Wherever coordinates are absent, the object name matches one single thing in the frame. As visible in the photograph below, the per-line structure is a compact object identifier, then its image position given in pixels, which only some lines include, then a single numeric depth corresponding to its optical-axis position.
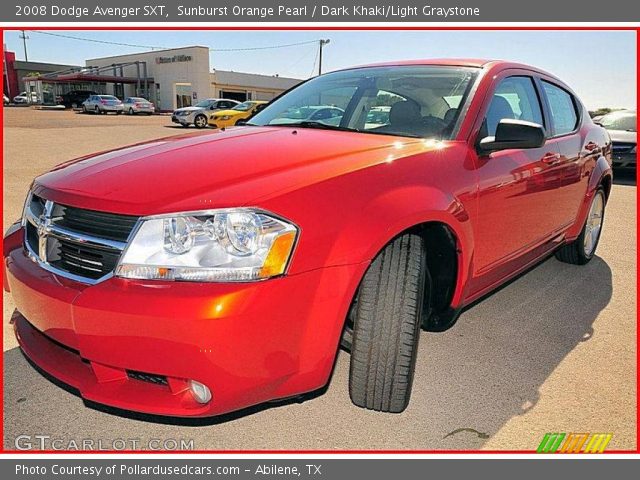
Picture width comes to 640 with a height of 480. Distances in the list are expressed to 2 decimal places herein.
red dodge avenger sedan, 1.84
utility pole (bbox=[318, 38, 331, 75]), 45.60
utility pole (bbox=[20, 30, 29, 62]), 73.32
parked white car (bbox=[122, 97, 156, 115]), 38.00
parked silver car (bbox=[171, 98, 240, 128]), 25.27
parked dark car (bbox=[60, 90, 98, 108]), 44.22
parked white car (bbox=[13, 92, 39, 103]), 50.96
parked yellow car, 24.08
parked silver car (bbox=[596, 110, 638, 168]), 10.73
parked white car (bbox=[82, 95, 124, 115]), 37.56
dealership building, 46.56
